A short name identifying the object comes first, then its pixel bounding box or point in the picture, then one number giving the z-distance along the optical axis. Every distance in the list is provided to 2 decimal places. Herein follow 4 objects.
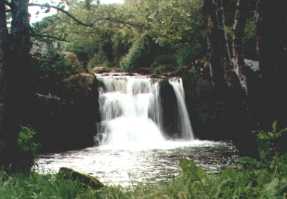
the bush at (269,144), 6.96
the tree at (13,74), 9.34
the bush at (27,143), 10.20
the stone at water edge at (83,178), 9.50
